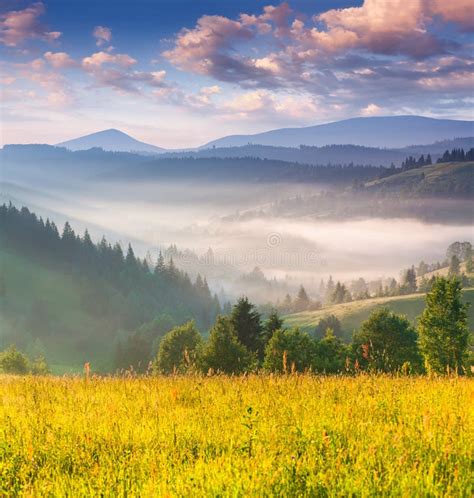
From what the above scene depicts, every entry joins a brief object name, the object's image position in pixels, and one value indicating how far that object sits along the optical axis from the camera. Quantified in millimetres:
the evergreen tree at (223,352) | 50344
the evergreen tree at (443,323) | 54719
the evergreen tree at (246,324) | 65000
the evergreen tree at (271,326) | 66438
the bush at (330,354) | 58219
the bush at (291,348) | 51000
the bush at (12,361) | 96731
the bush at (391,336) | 62781
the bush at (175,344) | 73000
